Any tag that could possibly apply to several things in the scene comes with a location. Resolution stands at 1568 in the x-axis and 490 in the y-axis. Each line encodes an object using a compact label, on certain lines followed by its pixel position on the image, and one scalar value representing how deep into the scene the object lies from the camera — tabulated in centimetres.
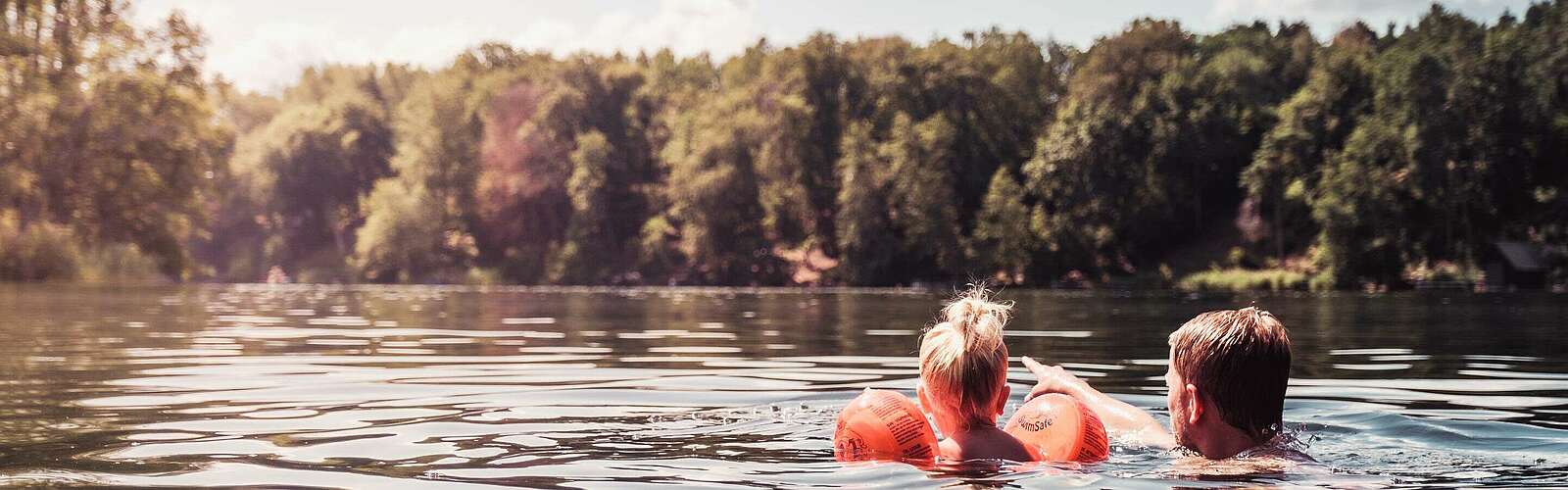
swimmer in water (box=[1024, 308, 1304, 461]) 676
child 711
